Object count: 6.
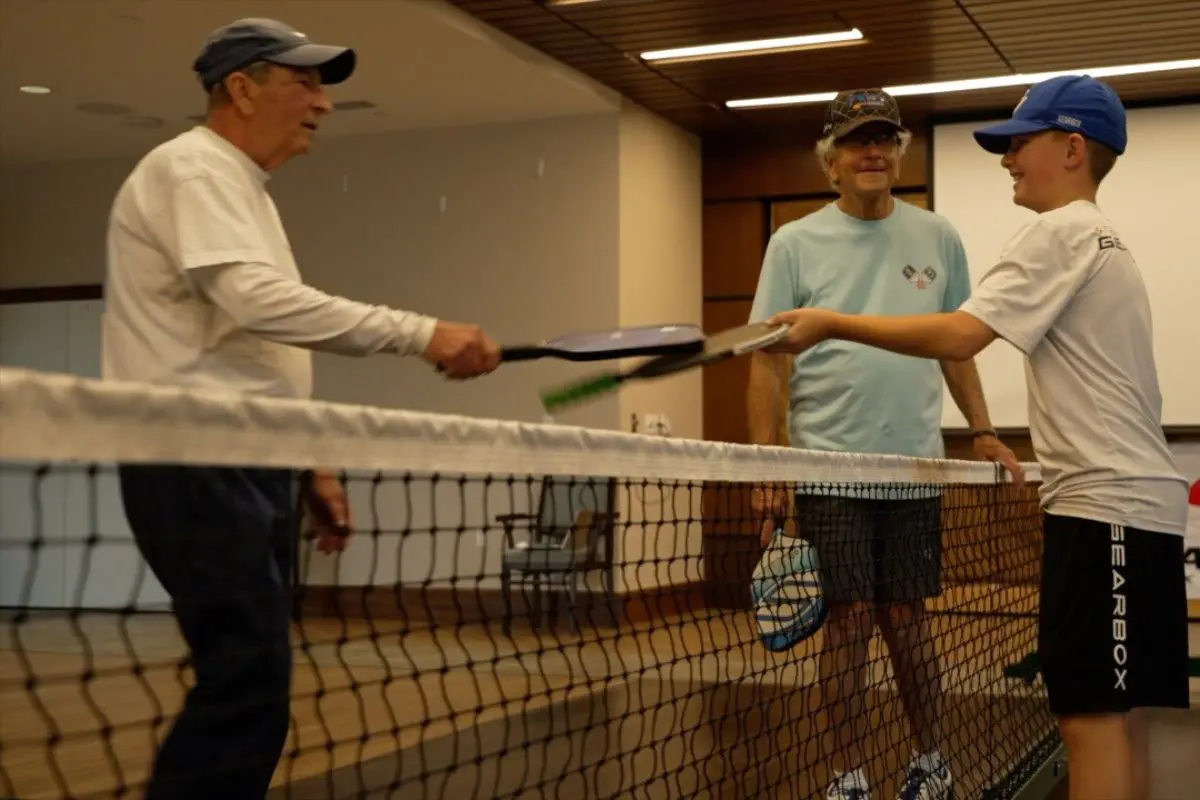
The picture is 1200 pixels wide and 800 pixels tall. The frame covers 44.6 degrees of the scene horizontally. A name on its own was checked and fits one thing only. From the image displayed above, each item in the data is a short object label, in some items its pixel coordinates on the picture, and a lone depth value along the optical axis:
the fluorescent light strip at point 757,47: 7.80
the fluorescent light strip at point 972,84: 8.34
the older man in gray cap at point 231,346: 2.13
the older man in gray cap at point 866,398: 3.23
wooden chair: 7.95
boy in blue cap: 2.45
